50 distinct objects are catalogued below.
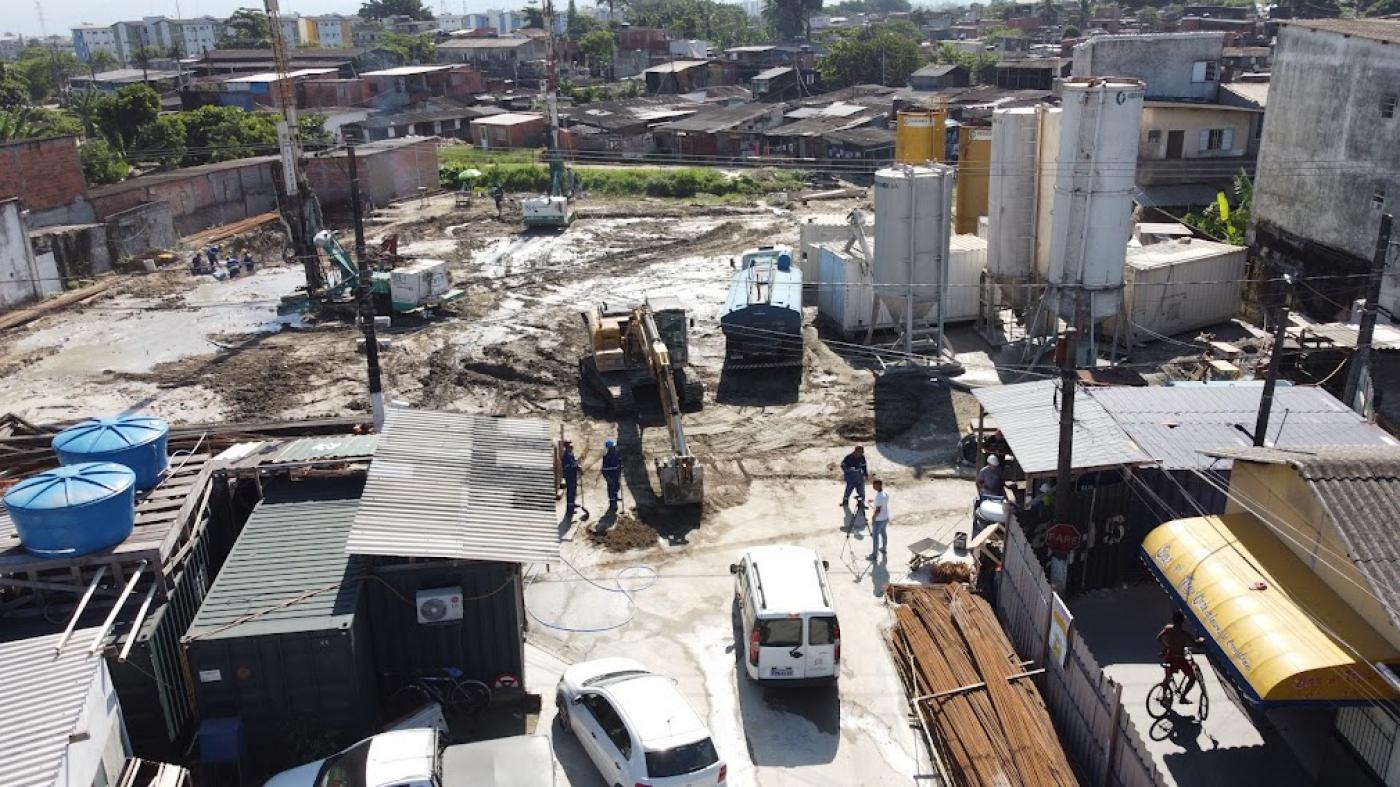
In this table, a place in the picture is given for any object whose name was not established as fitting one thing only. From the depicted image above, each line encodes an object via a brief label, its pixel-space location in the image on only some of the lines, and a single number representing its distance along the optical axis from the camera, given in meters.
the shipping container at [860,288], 29.70
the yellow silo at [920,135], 36.12
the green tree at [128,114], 59.84
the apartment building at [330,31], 181.38
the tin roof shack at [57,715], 9.13
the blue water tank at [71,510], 11.75
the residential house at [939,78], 82.25
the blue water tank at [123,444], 13.86
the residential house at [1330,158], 28.03
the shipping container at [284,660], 12.05
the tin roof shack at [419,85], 83.12
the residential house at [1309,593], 10.59
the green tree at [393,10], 176.12
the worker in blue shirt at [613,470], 19.81
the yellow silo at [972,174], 34.59
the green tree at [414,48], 110.48
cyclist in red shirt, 12.90
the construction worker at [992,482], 17.77
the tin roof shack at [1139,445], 15.70
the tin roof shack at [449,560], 12.98
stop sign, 14.91
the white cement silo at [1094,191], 24.64
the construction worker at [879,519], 17.89
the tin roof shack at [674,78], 92.38
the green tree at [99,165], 51.16
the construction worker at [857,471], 19.31
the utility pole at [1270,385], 15.23
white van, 13.55
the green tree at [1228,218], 36.72
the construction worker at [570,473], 19.61
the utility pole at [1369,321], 17.92
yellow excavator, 23.56
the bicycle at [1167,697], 13.05
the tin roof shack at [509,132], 69.31
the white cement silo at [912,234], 26.53
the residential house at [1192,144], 41.16
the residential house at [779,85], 87.88
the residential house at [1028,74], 76.38
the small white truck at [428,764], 10.98
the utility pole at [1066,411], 13.66
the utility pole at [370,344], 18.28
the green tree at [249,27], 129.38
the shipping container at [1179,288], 28.00
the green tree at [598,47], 110.88
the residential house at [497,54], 109.44
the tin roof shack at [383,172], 53.25
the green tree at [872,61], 91.62
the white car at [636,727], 11.27
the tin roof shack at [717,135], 65.19
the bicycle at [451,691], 13.25
